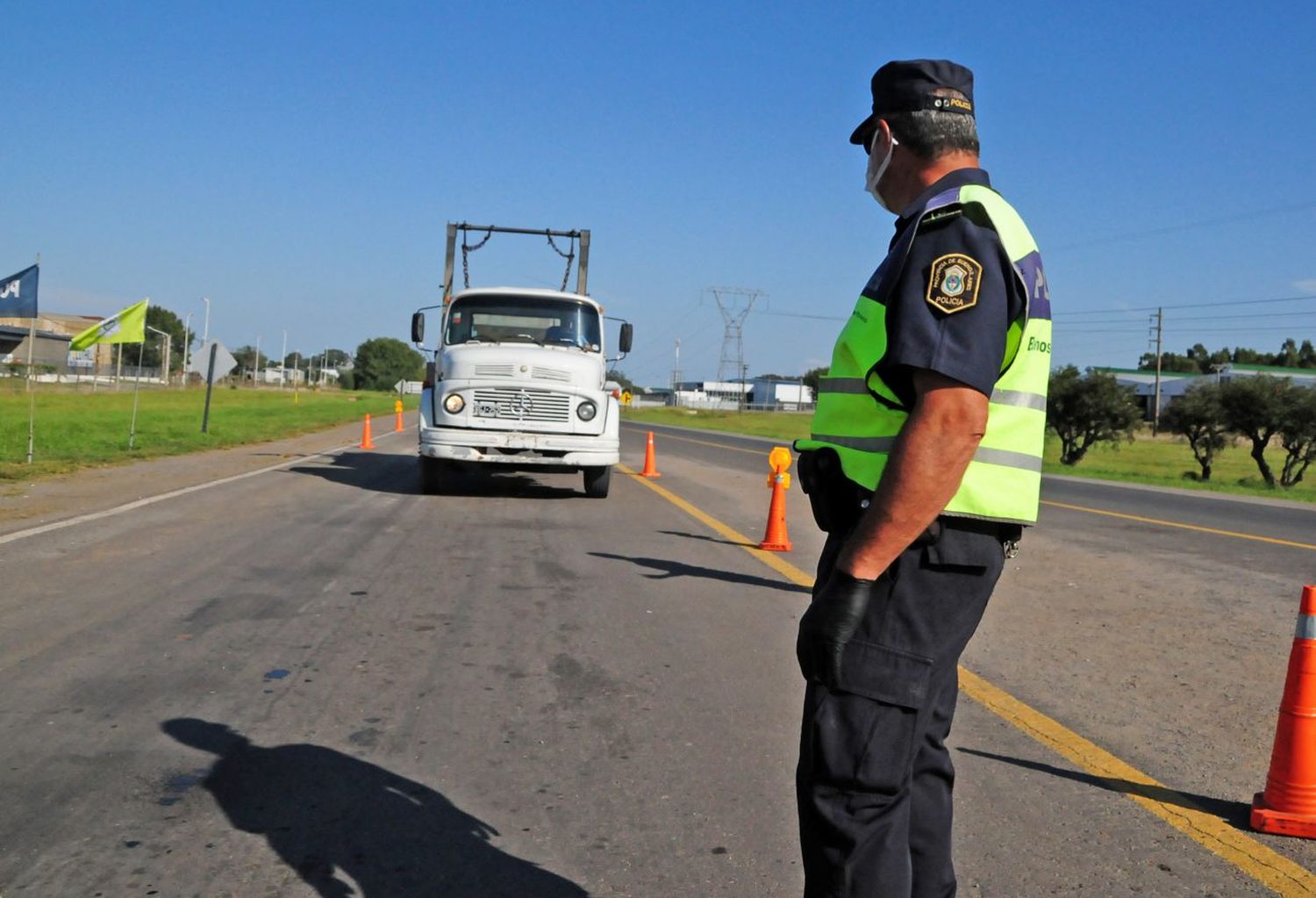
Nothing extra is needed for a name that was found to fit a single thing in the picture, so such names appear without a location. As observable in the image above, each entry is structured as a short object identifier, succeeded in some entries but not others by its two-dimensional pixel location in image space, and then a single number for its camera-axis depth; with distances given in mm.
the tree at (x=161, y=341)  152250
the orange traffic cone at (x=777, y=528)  11117
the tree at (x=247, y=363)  187775
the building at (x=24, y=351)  83125
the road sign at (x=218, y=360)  30473
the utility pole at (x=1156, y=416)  68625
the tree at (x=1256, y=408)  45625
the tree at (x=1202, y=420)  47750
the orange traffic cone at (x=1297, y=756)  4051
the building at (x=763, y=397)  153875
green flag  20625
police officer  2270
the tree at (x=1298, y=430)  44312
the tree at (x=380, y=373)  196625
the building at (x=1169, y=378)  89138
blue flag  17406
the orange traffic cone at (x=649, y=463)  20859
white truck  14492
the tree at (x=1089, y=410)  52812
